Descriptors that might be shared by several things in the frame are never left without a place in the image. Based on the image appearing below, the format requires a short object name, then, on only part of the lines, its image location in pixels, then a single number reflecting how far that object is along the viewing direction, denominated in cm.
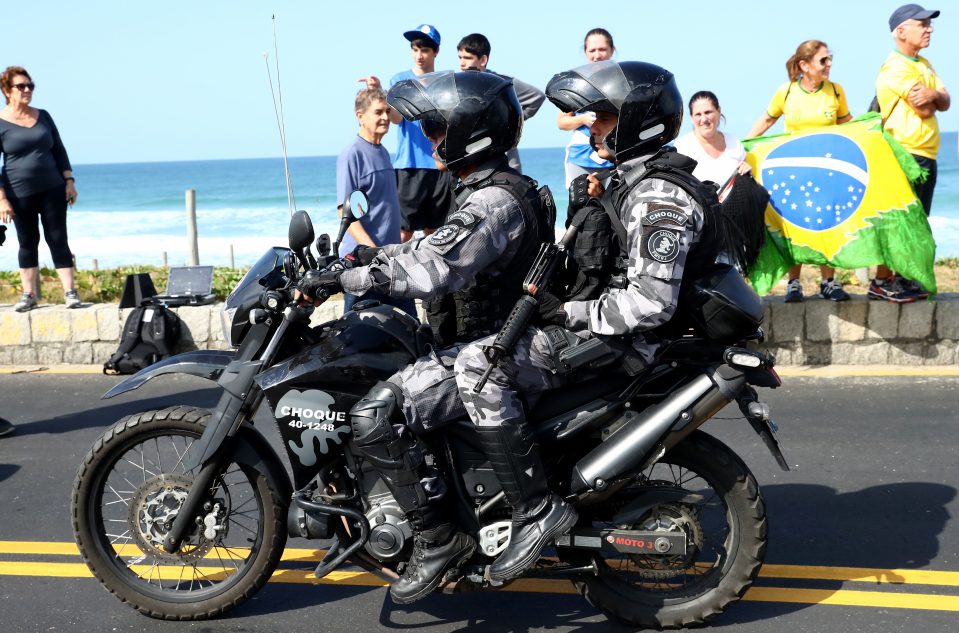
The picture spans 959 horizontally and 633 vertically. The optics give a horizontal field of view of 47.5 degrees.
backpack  791
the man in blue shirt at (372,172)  684
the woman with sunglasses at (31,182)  833
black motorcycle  375
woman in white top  760
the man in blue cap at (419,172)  800
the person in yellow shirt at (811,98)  779
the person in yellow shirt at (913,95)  775
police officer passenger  358
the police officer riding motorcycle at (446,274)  365
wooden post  1176
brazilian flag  748
